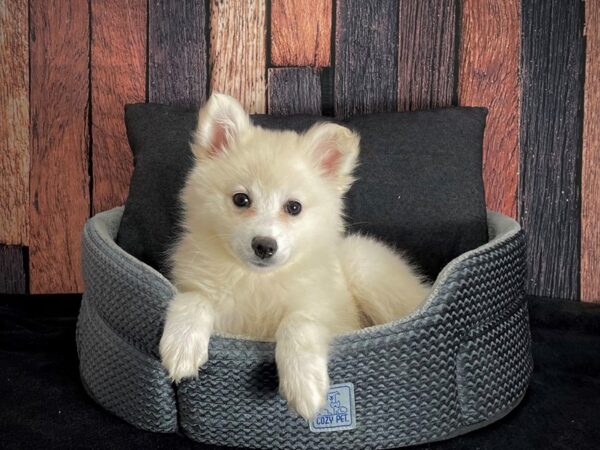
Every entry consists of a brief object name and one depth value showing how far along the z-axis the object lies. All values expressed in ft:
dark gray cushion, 2.24
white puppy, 1.53
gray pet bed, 1.48
